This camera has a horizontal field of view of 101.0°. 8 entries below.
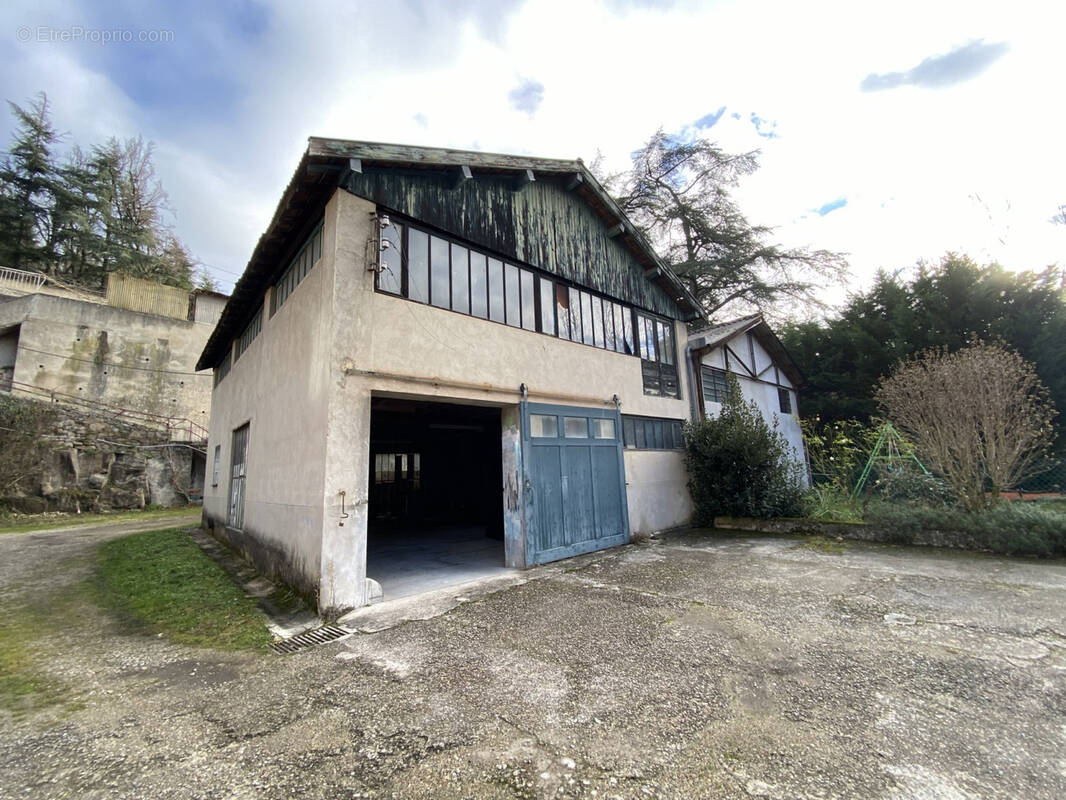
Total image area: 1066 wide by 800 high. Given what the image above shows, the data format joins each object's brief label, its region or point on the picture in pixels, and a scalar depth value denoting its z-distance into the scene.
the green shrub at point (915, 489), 8.04
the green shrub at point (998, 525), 6.12
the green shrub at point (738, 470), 9.37
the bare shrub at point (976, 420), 6.82
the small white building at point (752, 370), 11.59
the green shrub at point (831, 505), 8.61
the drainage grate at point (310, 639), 4.10
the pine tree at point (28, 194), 22.30
